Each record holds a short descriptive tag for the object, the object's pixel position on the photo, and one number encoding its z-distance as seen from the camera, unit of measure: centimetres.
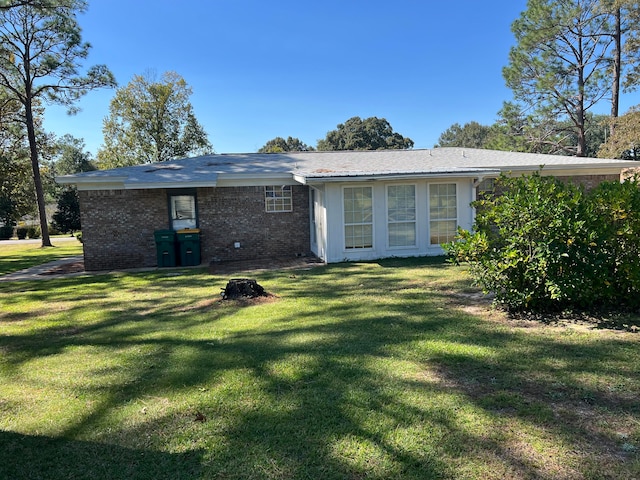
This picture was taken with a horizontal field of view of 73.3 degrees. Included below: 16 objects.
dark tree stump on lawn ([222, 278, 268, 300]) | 798
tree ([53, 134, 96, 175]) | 4963
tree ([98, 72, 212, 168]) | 3441
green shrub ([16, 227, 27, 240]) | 3482
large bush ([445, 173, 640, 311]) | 560
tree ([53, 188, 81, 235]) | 3283
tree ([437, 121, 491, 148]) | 8588
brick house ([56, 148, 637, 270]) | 1236
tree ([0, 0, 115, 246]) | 2258
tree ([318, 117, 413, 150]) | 5503
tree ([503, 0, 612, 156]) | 2355
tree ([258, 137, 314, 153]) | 6188
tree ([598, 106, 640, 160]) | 2008
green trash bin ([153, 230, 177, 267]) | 1293
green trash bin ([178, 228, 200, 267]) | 1309
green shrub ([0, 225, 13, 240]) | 3551
